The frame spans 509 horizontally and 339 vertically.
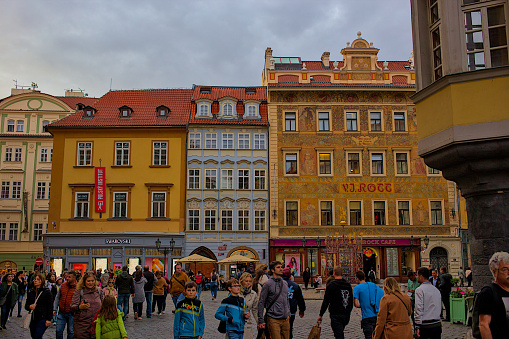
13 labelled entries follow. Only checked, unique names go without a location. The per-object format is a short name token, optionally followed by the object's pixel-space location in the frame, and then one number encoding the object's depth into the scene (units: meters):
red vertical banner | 39.47
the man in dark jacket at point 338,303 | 10.23
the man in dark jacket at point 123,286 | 16.95
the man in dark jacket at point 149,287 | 18.50
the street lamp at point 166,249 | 35.25
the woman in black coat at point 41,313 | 10.55
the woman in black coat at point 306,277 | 34.50
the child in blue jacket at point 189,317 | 8.16
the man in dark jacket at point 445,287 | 17.02
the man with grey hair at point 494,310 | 5.30
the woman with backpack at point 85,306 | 8.98
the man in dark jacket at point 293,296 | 10.59
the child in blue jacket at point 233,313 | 8.78
